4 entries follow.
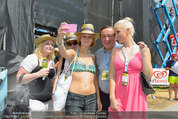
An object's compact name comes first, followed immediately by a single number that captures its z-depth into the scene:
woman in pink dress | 1.86
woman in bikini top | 2.19
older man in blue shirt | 2.37
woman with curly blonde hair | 2.20
